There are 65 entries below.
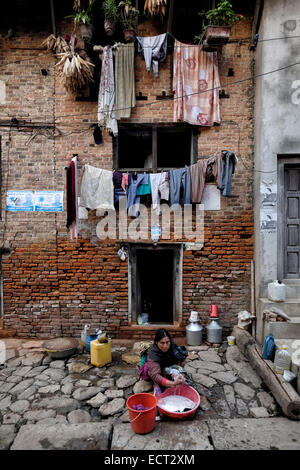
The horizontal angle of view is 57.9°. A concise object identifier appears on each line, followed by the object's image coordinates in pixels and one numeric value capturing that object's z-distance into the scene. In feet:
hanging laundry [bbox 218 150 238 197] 19.58
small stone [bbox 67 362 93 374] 17.39
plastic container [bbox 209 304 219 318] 21.11
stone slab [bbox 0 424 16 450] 11.61
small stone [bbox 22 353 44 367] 18.40
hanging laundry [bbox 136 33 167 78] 20.47
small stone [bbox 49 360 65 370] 17.92
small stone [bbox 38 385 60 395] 15.42
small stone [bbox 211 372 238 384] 16.35
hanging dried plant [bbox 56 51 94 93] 19.22
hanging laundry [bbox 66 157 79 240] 19.35
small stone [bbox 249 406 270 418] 13.33
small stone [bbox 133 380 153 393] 15.18
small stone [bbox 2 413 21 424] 13.13
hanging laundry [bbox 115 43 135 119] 20.65
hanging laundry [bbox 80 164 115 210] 20.04
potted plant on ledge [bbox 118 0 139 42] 19.27
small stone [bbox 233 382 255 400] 14.89
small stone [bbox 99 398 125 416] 13.67
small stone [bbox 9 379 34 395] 15.48
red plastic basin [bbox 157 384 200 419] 12.47
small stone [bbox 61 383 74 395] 15.31
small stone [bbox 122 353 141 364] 18.34
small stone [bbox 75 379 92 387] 15.94
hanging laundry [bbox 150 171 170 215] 20.26
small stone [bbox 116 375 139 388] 15.88
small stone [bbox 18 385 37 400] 14.99
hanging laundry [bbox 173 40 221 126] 20.76
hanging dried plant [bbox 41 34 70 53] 19.85
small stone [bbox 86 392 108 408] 14.30
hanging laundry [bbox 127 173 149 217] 20.54
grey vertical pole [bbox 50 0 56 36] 20.08
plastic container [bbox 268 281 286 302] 18.45
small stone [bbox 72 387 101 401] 14.89
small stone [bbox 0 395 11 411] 14.23
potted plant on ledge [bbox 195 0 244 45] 18.26
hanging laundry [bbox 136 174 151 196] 20.59
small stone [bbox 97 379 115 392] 15.78
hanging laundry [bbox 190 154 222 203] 20.07
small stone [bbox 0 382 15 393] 15.64
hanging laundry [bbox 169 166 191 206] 20.20
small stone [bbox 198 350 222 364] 18.69
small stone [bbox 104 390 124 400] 14.94
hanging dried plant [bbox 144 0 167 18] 19.35
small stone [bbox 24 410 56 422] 13.33
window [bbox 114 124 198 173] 21.85
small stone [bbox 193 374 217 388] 15.90
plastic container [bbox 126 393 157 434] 11.54
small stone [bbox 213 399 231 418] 13.50
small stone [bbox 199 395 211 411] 13.83
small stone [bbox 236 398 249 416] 13.64
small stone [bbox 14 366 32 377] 17.25
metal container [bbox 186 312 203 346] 20.75
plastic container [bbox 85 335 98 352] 19.44
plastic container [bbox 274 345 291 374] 14.94
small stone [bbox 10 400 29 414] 13.94
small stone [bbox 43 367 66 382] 16.67
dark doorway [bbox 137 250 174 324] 25.29
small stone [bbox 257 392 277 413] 13.76
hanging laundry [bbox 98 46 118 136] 20.17
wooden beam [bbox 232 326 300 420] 12.71
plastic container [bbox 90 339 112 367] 17.81
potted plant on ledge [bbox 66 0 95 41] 19.09
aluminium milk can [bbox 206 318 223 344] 20.84
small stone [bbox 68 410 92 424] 13.09
